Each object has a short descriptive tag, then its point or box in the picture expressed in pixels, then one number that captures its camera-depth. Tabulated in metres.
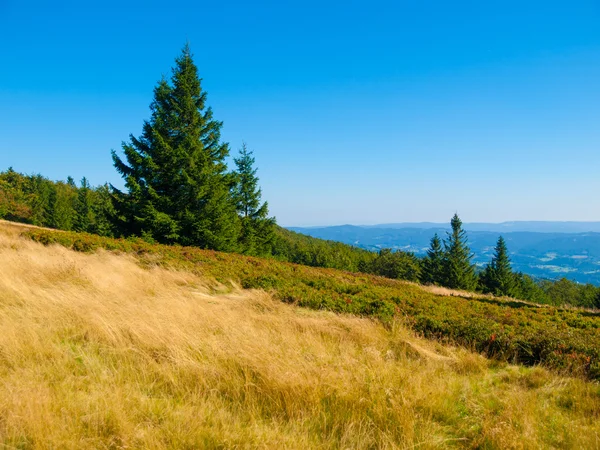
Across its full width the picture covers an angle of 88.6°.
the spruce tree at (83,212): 63.18
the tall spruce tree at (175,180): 19.38
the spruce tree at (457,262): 47.88
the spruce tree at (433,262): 54.84
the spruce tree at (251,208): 32.03
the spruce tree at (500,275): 50.12
